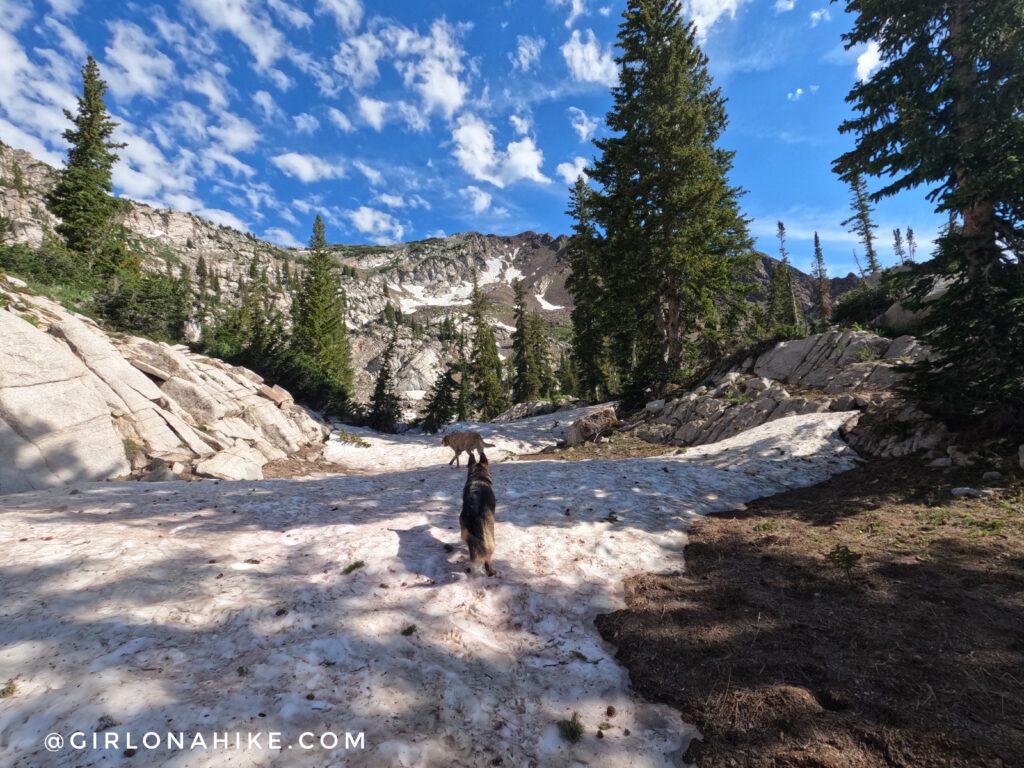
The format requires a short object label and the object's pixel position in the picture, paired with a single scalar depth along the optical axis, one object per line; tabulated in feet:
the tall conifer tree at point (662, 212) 71.92
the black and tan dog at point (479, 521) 18.53
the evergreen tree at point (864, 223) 191.83
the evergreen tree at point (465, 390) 150.45
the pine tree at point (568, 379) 254.27
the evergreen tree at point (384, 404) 113.09
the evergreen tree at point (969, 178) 28.37
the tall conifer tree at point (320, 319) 119.75
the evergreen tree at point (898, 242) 319.88
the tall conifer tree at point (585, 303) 111.24
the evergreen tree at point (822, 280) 188.59
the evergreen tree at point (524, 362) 166.61
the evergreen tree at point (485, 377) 160.04
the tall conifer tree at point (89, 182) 107.24
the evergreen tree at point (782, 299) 209.15
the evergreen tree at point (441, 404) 119.34
